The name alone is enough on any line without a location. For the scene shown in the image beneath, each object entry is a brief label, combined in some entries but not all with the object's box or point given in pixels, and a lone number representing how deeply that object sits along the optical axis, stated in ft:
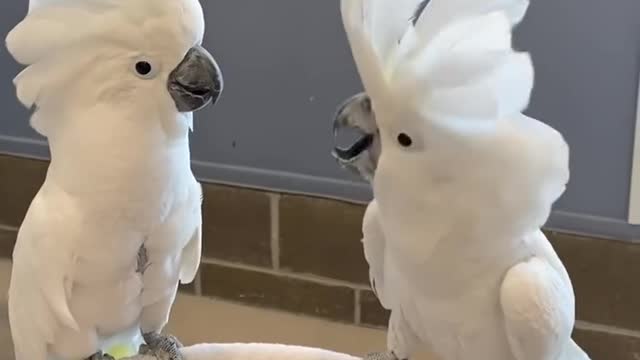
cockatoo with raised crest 3.76
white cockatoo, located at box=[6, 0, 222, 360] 4.21
